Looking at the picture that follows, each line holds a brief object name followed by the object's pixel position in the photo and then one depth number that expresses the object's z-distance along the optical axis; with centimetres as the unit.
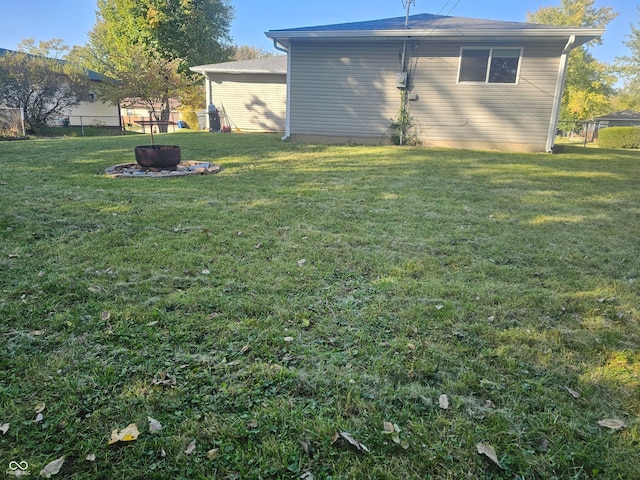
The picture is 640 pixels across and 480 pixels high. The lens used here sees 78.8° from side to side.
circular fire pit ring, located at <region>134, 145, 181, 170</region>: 635
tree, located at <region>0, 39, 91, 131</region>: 1515
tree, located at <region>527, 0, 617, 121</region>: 2855
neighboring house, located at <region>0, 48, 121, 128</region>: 1939
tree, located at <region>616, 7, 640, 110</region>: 2916
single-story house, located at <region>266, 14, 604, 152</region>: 1036
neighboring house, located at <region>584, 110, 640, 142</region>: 2856
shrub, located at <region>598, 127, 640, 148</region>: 1867
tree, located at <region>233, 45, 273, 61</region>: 4009
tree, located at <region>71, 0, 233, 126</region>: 1950
